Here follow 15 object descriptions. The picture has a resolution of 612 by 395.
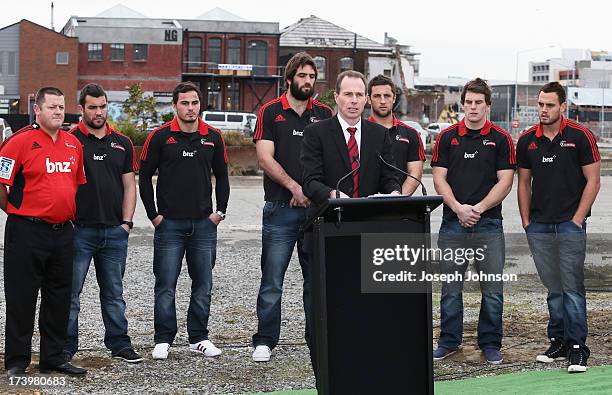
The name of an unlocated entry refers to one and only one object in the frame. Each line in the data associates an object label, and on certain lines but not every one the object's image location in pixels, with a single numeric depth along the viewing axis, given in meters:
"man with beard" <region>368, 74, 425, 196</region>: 7.61
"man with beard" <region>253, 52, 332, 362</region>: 7.27
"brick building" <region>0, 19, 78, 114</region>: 70.69
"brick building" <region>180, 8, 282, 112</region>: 76.50
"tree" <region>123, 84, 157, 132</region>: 37.47
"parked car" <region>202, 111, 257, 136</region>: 54.93
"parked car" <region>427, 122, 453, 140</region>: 56.53
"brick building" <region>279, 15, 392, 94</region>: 82.69
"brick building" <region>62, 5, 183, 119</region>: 72.62
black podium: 5.05
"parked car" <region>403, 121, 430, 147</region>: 48.34
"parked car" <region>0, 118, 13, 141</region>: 31.53
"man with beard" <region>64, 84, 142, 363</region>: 7.11
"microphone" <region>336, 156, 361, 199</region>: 6.08
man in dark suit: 6.04
